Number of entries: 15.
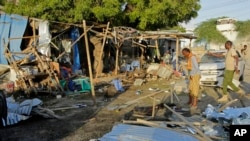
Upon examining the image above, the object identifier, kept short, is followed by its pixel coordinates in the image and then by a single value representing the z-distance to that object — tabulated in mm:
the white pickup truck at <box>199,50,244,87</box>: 13758
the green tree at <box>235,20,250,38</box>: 54312
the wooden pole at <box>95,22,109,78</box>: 15898
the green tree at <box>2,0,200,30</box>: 15492
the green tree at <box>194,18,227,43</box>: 53469
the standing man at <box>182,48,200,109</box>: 9266
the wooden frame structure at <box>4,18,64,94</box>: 12935
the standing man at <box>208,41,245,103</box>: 10047
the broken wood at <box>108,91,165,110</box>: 9398
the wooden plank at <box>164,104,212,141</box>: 4929
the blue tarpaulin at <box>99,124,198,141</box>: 4801
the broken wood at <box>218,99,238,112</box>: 7305
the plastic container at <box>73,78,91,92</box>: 13805
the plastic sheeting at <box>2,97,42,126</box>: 7922
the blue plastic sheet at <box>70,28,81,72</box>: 17422
